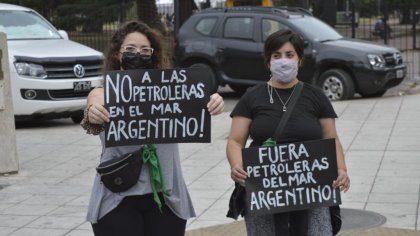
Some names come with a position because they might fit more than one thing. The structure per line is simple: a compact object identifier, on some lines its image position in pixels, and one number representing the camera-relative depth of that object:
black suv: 15.76
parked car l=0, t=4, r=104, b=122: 12.89
